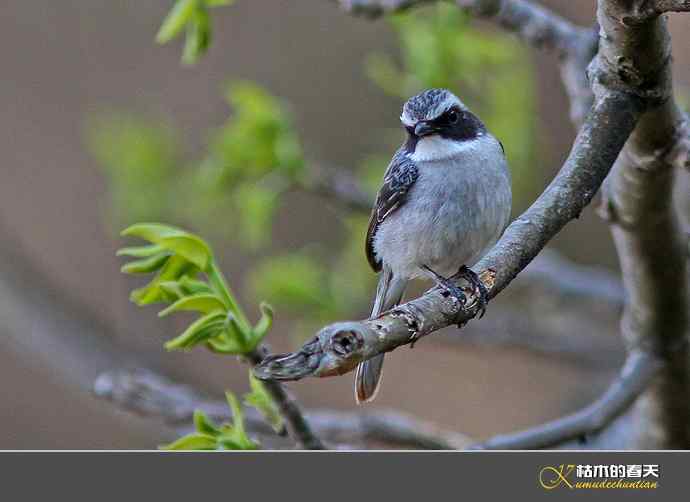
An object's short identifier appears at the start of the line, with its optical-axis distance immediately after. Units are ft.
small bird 20.01
